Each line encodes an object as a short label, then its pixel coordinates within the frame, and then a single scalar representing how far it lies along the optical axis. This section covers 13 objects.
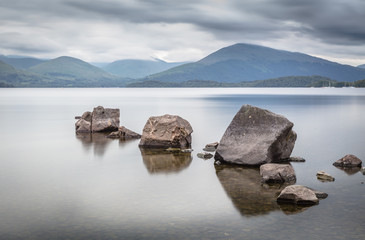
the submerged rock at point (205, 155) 23.61
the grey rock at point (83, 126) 37.12
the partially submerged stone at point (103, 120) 37.25
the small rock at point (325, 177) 17.82
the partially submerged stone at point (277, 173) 17.10
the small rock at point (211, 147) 26.80
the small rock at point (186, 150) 25.42
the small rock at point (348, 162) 20.94
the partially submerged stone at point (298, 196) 13.98
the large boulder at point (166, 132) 26.75
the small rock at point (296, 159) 22.48
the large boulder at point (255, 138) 20.78
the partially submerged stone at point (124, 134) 33.34
